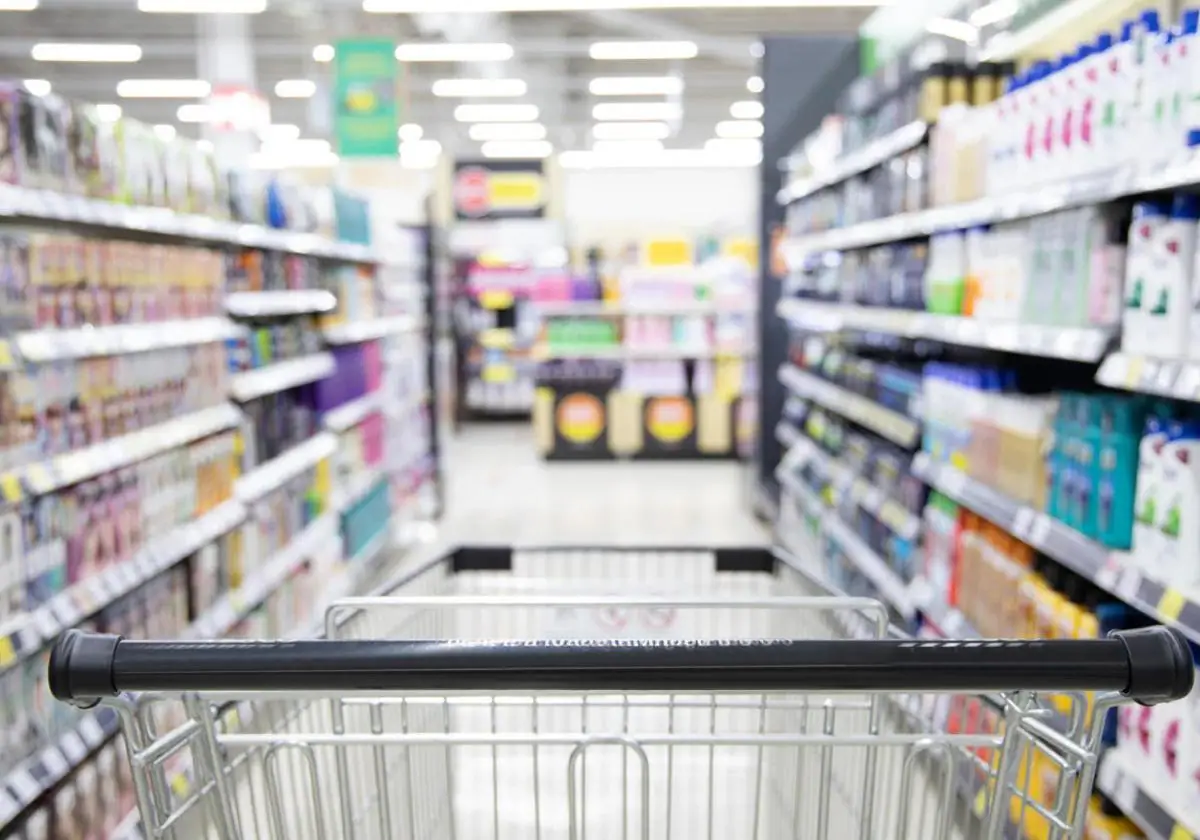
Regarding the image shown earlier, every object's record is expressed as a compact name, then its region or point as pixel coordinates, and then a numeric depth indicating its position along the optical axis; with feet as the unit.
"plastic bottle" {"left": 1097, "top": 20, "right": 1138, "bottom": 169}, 7.29
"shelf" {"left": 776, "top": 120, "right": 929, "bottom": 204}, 12.09
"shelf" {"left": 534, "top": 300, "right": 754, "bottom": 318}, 32.71
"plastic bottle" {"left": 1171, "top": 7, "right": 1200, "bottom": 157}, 6.38
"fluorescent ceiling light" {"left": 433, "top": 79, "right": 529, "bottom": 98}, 42.70
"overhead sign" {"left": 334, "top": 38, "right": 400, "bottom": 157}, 29.22
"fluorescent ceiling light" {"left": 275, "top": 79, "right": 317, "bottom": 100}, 50.42
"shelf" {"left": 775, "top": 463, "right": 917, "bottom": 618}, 12.41
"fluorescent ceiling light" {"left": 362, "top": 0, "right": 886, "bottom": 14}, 24.39
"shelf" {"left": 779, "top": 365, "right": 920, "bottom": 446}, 12.45
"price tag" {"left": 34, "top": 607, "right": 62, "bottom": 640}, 8.25
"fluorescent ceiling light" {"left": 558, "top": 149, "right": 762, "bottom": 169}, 68.33
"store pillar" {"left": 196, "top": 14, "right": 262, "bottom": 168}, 36.40
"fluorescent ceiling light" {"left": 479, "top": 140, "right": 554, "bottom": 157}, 68.69
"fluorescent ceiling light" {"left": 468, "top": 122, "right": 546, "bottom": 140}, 60.18
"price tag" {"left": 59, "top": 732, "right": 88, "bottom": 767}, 8.36
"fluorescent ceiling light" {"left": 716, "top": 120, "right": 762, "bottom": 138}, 60.24
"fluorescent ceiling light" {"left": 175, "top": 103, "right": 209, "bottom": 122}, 57.52
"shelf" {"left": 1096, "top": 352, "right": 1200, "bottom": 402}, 6.23
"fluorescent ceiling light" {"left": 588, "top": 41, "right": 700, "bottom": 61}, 37.16
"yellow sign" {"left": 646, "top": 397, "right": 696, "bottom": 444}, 32.50
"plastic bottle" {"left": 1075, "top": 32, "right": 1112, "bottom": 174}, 7.62
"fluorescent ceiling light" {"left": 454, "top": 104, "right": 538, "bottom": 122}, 53.57
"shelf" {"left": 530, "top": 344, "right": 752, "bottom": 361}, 32.40
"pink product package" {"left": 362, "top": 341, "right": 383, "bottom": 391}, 19.80
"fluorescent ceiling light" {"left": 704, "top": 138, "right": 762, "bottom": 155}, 67.05
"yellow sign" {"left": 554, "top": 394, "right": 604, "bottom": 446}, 32.35
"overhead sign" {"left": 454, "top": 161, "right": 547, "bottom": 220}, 44.29
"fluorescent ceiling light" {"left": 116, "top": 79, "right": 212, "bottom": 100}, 48.72
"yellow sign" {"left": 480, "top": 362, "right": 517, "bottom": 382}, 42.75
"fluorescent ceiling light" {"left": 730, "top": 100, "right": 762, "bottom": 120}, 54.85
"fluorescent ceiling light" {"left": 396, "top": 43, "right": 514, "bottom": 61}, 38.93
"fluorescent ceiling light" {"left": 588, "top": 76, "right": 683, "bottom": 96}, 46.42
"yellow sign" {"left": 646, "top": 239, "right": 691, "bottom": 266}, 35.60
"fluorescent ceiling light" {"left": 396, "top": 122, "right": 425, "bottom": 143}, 62.63
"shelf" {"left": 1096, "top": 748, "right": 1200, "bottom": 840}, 6.52
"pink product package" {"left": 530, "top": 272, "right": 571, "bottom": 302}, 33.96
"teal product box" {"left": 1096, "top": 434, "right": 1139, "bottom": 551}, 7.41
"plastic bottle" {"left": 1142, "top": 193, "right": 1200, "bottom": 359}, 6.61
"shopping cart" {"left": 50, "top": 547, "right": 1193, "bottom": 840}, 3.30
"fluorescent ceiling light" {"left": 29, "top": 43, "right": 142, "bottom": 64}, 40.52
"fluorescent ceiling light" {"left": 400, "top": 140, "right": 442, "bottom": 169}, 70.49
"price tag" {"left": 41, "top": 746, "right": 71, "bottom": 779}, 8.11
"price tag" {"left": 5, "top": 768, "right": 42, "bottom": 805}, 7.72
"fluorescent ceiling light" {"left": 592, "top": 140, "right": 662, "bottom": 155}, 66.59
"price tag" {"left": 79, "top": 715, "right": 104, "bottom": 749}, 8.65
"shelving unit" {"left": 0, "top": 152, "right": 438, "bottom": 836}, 8.24
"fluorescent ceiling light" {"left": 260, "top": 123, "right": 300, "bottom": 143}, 64.90
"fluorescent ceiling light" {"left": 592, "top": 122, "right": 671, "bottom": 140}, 60.65
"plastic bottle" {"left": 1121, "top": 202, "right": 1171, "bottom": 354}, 6.92
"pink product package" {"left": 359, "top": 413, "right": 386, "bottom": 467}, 19.54
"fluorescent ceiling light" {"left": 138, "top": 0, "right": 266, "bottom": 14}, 26.71
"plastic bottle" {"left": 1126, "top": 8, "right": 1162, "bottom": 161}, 6.99
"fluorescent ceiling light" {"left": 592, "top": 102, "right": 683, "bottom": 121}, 52.60
